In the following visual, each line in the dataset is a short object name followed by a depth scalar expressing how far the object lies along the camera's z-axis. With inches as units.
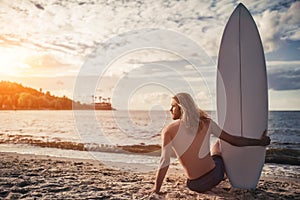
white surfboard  139.4
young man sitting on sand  116.6
